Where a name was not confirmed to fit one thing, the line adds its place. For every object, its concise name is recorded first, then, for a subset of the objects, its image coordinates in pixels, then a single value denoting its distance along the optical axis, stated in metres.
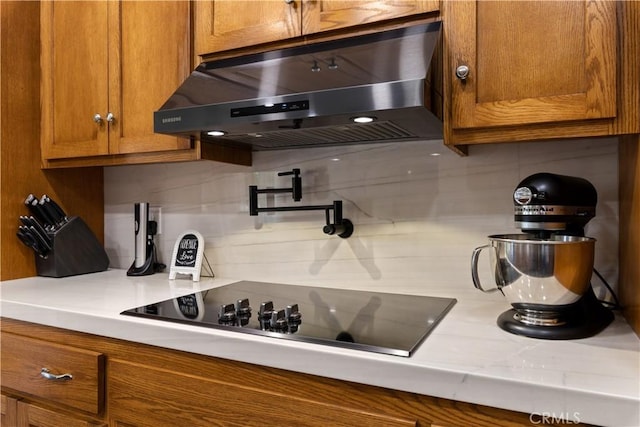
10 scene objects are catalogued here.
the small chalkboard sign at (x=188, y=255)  1.62
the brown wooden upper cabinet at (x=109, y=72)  1.43
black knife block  1.70
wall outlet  1.85
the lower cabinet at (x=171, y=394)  0.80
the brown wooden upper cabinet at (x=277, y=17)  1.13
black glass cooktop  0.92
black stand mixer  0.89
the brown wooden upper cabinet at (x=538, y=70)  0.88
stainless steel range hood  1.00
